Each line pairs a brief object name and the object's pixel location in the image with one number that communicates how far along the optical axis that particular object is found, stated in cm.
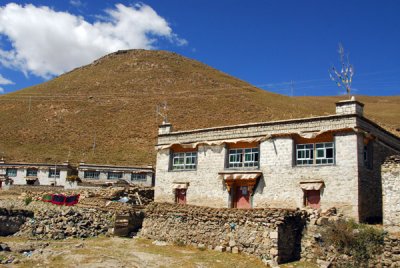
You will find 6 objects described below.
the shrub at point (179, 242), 2231
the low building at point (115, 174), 5716
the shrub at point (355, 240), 1694
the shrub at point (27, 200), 3318
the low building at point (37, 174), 5859
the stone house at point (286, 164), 2342
